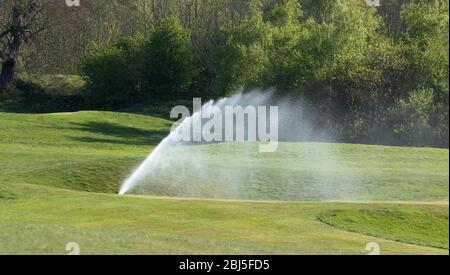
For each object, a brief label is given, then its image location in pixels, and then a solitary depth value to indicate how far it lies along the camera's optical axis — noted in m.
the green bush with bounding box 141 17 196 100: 70.81
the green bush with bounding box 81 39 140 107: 70.06
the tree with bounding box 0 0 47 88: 73.25
